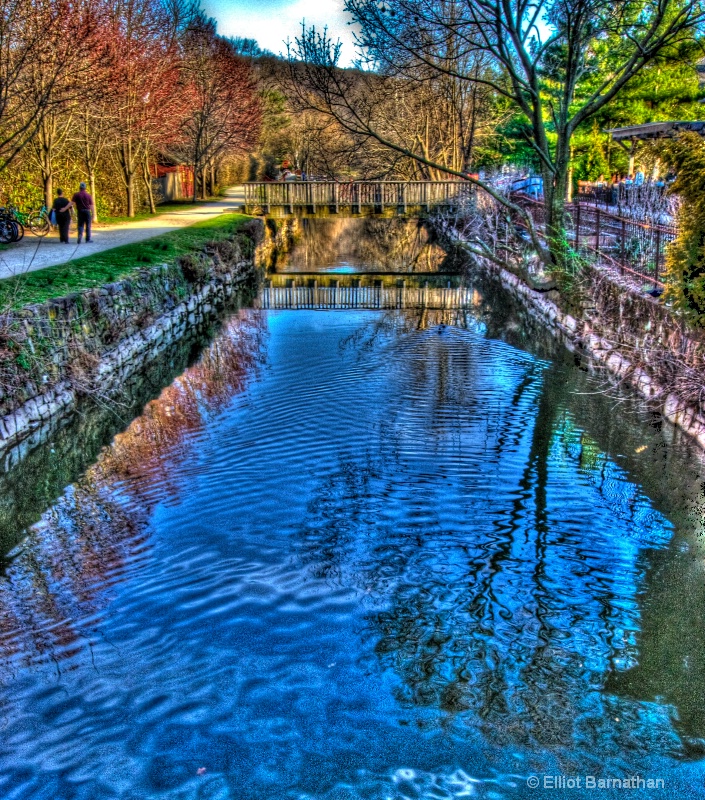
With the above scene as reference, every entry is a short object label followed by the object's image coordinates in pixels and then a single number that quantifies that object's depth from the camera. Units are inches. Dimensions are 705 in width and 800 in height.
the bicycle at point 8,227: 740.6
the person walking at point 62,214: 781.3
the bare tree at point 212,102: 1541.6
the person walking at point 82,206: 782.5
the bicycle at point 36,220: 823.1
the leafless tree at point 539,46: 568.1
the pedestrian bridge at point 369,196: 1232.8
